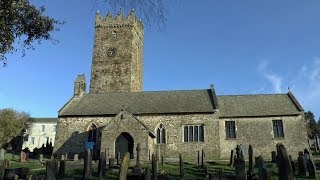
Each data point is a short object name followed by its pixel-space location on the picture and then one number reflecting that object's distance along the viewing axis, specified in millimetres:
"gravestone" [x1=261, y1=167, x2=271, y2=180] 7262
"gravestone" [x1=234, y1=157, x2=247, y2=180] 8790
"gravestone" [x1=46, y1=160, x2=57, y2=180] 7928
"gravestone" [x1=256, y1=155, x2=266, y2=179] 11600
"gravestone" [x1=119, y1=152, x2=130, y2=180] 5759
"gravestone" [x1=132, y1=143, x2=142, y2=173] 11792
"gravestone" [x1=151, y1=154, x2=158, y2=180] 9529
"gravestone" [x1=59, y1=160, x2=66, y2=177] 12263
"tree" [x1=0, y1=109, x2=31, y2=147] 43238
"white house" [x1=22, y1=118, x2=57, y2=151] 52602
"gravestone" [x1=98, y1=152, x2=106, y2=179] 12269
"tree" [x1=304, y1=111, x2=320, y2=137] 46339
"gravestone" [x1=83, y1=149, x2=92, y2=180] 12032
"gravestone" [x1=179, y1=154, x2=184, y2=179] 12963
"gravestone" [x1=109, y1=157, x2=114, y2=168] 15318
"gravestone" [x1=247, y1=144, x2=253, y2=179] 11581
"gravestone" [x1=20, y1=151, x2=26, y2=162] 21042
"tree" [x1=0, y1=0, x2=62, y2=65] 9577
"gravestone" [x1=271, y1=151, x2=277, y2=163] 18914
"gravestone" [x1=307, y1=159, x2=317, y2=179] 12789
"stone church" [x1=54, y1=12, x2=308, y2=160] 22868
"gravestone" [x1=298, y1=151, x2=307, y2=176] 13608
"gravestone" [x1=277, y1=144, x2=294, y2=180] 5511
